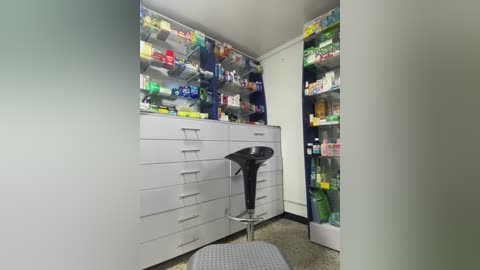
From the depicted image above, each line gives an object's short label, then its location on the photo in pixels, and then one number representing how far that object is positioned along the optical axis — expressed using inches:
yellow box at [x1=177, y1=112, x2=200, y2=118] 73.4
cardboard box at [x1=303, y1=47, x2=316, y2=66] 74.3
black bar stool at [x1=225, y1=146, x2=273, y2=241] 54.7
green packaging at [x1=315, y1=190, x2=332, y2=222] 72.9
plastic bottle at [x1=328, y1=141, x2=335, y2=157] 69.5
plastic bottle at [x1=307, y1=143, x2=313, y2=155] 75.0
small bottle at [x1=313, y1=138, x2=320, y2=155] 73.7
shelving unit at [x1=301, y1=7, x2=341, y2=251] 70.2
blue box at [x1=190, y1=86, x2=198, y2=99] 84.4
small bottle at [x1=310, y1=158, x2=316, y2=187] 75.2
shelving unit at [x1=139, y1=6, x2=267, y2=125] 76.1
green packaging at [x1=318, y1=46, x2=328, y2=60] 71.2
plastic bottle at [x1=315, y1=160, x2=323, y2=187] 74.1
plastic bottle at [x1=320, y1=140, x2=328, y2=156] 71.2
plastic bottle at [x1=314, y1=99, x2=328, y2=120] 77.9
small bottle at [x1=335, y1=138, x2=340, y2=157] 68.0
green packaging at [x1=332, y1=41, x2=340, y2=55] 68.1
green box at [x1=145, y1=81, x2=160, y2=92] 71.9
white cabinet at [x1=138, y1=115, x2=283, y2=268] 54.0
